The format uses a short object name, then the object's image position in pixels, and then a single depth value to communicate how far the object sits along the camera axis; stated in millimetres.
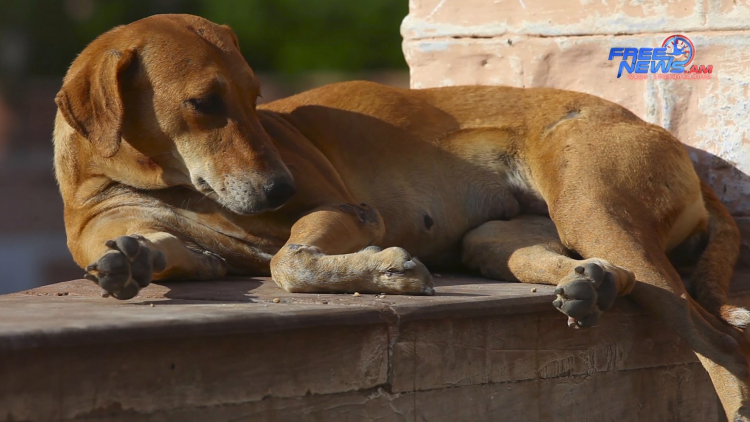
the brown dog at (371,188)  6773
